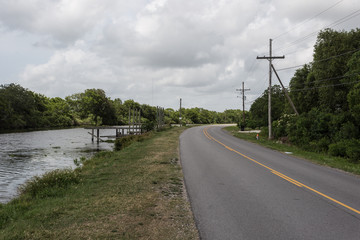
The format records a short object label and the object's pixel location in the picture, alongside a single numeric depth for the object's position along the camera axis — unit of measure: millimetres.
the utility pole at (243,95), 54781
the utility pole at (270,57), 28834
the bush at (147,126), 49138
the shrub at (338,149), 18588
